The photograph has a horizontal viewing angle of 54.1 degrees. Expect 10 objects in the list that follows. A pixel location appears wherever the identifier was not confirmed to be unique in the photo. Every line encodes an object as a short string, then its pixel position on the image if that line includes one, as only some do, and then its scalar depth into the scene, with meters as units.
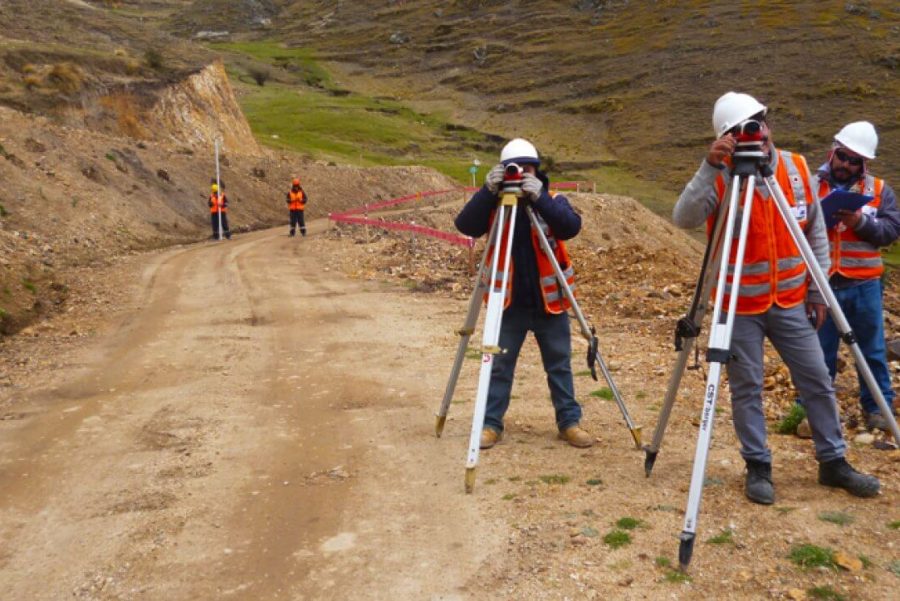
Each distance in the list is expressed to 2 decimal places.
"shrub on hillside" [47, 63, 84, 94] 36.25
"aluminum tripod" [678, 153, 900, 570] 4.45
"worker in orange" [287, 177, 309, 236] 26.20
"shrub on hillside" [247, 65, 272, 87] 100.25
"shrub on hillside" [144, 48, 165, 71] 43.89
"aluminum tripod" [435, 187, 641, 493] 5.40
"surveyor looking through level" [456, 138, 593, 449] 5.89
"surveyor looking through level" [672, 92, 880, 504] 4.96
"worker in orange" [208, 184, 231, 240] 26.88
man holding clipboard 6.52
